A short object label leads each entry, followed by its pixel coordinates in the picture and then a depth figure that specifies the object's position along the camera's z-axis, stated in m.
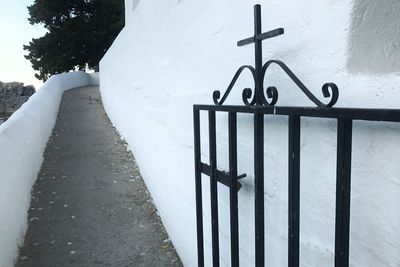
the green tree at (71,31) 24.12
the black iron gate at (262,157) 1.14
